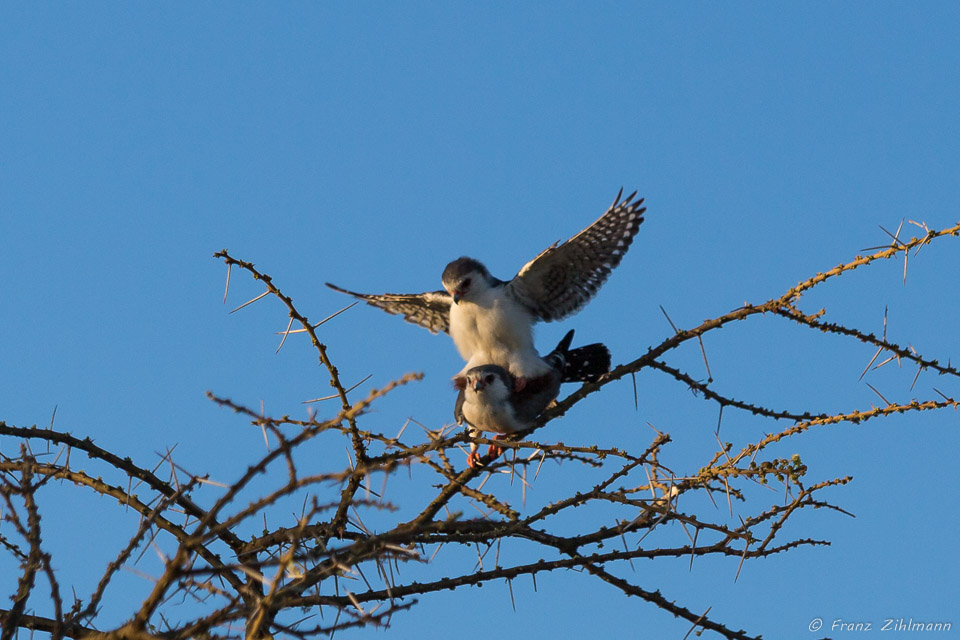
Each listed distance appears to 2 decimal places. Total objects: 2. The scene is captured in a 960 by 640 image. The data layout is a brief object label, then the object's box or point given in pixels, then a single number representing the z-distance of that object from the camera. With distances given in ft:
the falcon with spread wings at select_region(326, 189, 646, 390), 42.34
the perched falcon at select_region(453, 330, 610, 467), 37.37
